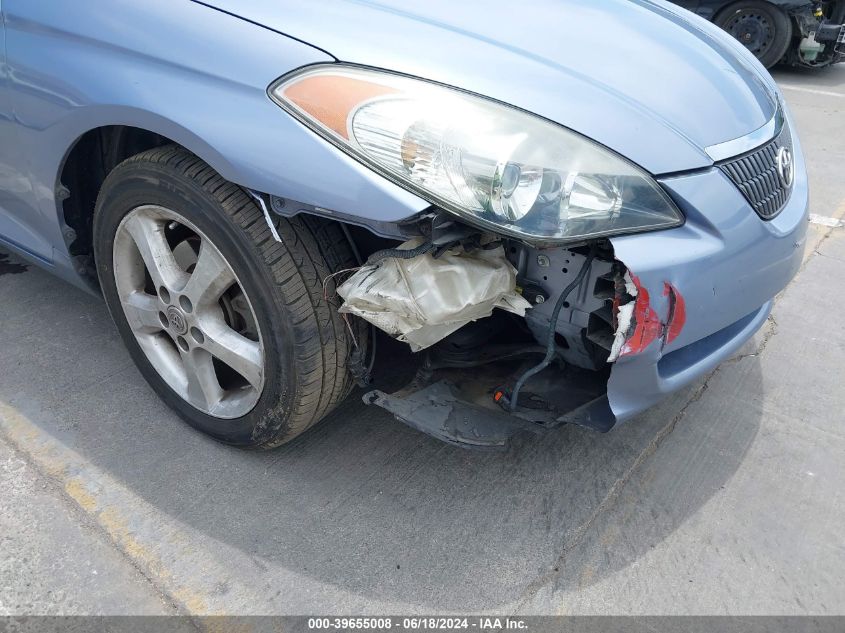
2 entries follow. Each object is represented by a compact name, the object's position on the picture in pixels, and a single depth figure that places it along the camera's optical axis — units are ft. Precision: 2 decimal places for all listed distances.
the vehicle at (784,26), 23.36
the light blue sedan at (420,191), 5.06
